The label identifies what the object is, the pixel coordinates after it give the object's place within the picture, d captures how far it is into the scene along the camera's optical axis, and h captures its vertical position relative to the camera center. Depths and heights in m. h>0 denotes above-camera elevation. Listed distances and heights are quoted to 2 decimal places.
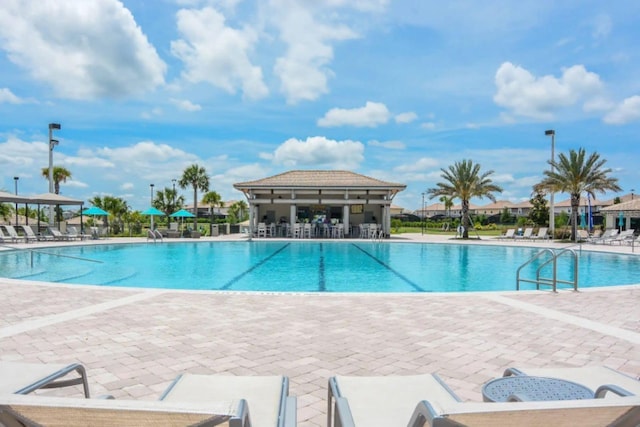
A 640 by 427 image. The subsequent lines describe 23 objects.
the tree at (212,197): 46.03 +2.79
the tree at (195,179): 37.62 +4.01
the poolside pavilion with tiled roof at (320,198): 27.61 +1.67
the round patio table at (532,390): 2.05 -0.92
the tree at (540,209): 37.47 +1.05
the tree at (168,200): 45.56 +2.43
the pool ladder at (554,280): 7.77 -1.24
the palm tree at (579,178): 25.00 +2.71
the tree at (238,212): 54.88 +1.38
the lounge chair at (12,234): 22.02 -0.69
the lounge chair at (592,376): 2.23 -0.98
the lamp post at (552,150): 27.18 +4.83
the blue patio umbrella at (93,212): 27.68 +0.66
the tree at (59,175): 37.84 +4.41
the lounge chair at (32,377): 2.21 -0.92
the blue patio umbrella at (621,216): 34.58 +0.33
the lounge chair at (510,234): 26.89 -0.95
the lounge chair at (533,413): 1.31 -0.65
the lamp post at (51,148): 27.56 +5.08
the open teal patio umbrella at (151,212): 27.34 +0.65
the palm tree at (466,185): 28.12 +2.52
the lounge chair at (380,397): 1.97 -0.99
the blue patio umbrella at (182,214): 28.57 +0.51
